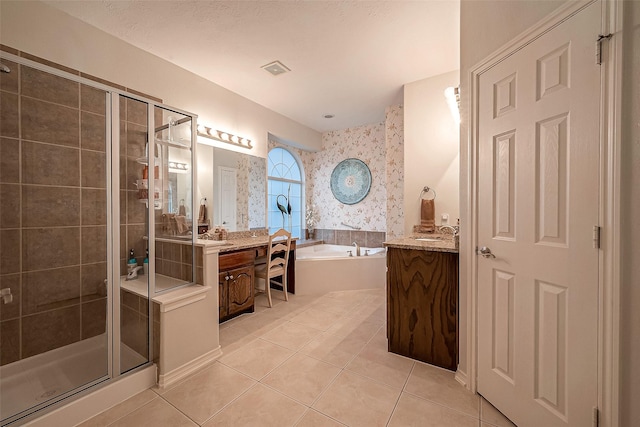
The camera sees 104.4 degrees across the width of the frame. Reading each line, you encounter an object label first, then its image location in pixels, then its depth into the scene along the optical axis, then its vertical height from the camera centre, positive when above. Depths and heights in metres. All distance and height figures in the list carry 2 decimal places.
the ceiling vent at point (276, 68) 2.69 +1.60
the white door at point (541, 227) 1.06 -0.08
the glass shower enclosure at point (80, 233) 1.67 -0.16
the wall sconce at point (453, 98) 2.28 +1.07
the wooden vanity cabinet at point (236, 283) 2.60 -0.79
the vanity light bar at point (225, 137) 2.99 +0.96
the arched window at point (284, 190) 4.62 +0.43
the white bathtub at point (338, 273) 3.59 -0.92
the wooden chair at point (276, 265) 3.07 -0.70
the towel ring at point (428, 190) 2.96 +0.26
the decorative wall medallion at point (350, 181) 4.73 +0.60
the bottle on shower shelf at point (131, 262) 1.84 -0.38
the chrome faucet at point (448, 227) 2.76 -0.18
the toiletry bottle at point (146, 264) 1.84 -0.40
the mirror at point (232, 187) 3.02 +0.33
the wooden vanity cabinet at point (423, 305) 1.80 -0.72
